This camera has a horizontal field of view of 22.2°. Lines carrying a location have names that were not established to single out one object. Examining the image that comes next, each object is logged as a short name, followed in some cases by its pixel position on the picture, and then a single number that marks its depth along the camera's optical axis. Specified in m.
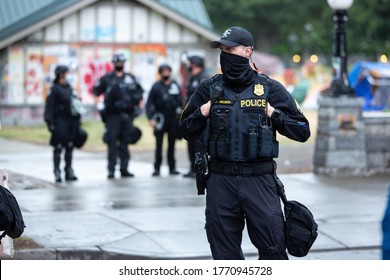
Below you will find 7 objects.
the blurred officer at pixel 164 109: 16.08
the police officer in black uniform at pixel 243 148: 6.51
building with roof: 30.20
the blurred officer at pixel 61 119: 15.14
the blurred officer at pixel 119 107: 15.52
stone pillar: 15.70
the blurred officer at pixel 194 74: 15.25
